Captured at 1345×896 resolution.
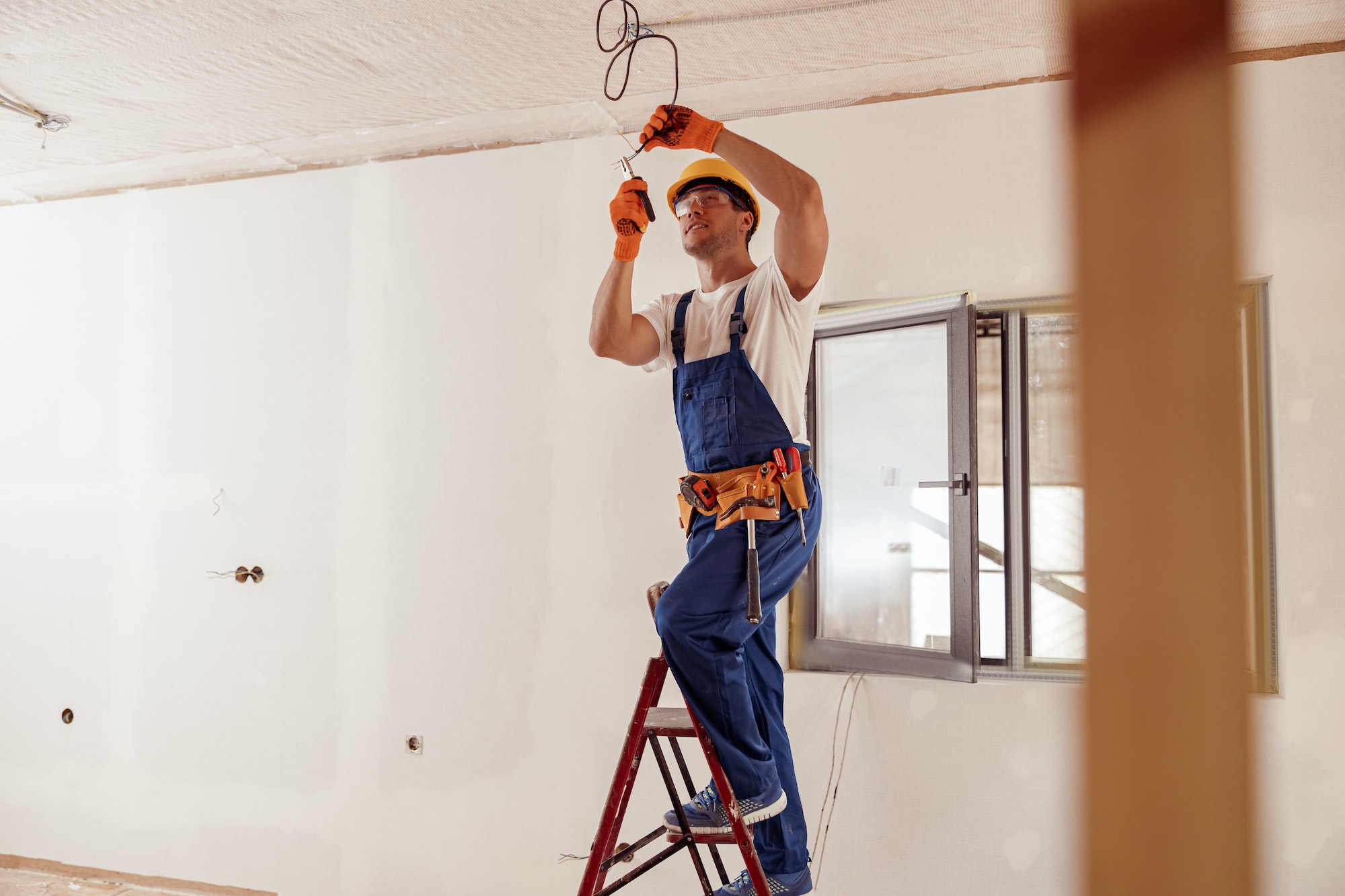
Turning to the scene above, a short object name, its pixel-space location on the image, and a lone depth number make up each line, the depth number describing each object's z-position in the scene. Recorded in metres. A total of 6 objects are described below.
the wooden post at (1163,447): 0.28
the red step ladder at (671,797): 1.56
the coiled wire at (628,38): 2.13
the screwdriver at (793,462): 1.68
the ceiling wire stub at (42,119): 2.68
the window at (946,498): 2.26
